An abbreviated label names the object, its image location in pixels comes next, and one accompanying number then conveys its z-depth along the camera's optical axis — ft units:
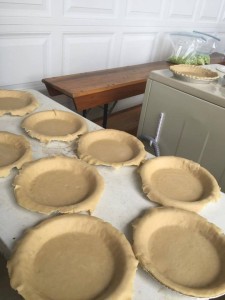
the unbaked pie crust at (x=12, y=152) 2.56
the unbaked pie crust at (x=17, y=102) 3.54
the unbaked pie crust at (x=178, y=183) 2.39
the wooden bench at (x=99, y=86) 5.67
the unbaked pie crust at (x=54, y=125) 3.11
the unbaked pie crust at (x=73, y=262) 1.65
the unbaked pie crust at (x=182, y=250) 1.76
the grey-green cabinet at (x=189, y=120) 4.17
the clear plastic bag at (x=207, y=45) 8.46
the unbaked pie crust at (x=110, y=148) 2.82
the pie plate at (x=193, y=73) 4.47
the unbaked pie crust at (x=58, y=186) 2.20
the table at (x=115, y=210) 1.75
